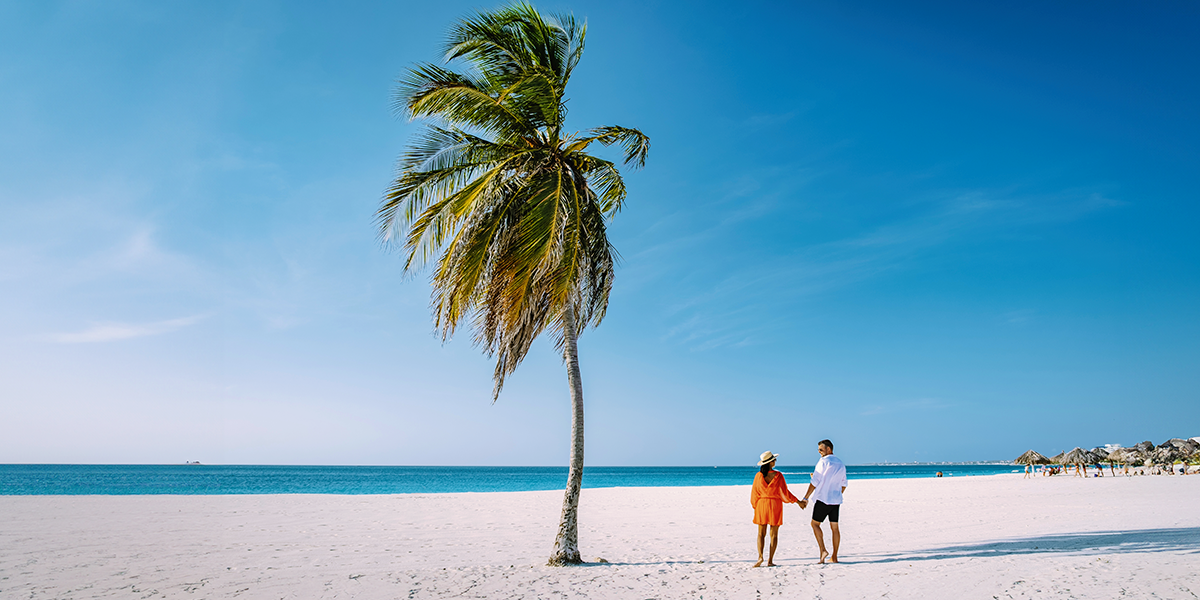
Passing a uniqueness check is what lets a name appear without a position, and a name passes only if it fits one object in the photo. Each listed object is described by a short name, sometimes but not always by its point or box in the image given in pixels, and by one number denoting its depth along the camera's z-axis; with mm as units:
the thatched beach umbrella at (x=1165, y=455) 34719
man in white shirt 7496
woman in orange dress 7348
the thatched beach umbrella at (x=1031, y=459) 40019
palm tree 7645
